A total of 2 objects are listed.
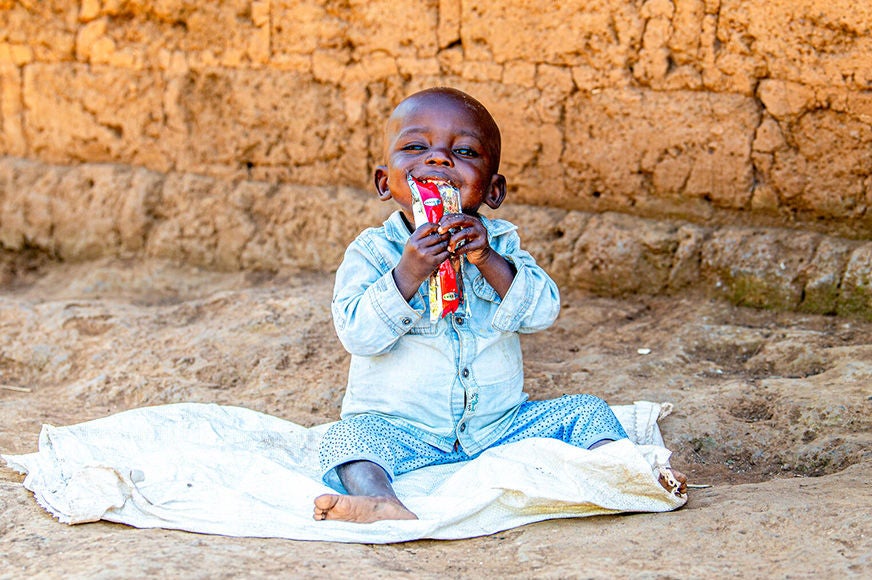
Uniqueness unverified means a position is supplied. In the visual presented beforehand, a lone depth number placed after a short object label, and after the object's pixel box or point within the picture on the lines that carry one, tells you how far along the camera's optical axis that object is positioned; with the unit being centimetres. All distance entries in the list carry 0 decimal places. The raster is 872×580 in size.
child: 278
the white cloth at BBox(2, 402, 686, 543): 250
